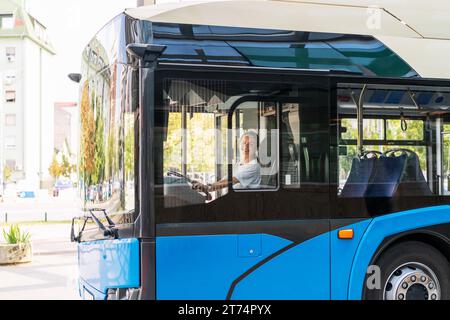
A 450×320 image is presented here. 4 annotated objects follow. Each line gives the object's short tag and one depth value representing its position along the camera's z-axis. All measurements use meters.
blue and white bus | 4.49
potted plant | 10.11
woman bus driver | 4.71
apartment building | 61.16
